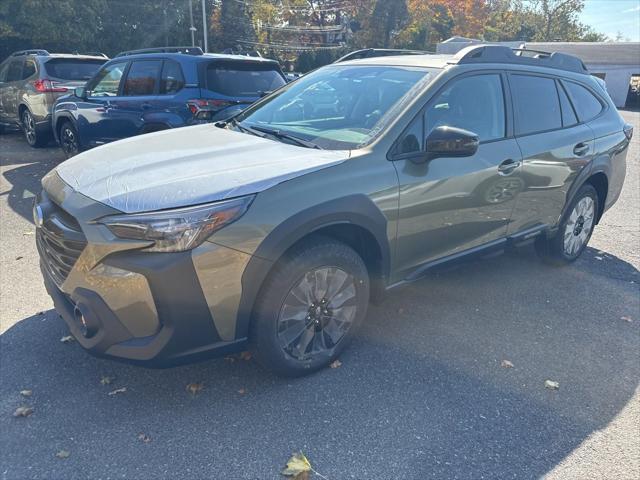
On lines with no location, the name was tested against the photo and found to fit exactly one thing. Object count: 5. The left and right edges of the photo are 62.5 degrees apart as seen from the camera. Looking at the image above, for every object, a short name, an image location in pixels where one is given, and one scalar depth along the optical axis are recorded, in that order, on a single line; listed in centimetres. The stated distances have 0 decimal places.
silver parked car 947
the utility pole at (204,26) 3150
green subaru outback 250
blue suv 654
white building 3706
